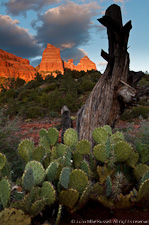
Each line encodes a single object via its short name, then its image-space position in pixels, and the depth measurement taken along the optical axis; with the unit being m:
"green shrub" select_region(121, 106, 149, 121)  12.63
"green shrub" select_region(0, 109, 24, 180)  4.18
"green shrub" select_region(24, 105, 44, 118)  14.96
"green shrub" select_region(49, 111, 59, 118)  14.68
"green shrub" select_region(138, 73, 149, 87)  19.27
